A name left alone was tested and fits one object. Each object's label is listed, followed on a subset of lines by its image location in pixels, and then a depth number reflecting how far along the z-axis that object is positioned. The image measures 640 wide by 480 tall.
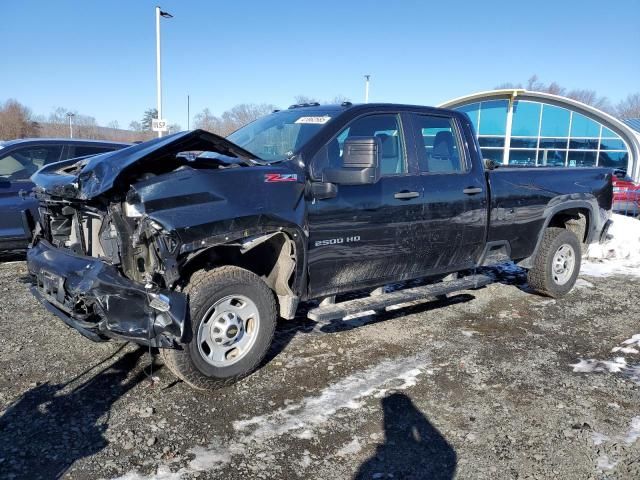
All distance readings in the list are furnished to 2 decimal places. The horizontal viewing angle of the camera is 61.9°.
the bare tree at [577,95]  78.73
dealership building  30.44
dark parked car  6.81
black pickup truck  3.39
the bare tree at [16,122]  55.72
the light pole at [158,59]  20.75
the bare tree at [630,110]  79.06
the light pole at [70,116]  66.43
